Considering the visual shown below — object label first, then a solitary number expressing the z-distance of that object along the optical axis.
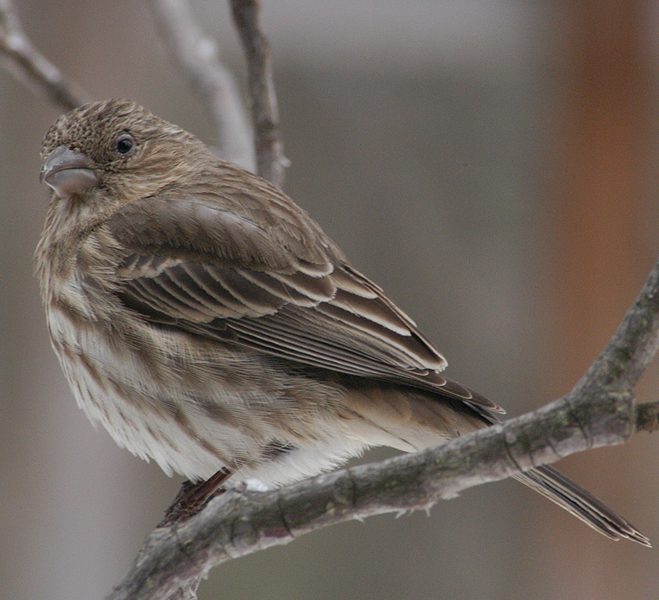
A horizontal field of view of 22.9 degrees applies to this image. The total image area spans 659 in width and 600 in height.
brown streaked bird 4.77
